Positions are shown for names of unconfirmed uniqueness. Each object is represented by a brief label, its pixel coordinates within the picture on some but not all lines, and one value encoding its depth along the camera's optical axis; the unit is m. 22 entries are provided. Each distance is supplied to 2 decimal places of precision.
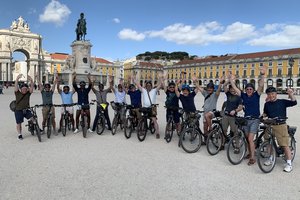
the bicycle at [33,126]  6.82
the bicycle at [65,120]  7.67
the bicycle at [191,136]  6.10
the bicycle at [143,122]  7.21
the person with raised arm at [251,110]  5.18
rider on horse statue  34.88
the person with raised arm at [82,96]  7.75
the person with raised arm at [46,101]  7.49
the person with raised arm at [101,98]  8.06
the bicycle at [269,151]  4.80
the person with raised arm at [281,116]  4.87
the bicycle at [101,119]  7.89
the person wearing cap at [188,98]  6.74
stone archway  76.06
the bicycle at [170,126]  7.09
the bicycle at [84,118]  7.45
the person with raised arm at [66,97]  7.84
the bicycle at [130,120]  7.68
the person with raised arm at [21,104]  6.97
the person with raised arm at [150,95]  7.46
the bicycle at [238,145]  5.20
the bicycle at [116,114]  7.93
